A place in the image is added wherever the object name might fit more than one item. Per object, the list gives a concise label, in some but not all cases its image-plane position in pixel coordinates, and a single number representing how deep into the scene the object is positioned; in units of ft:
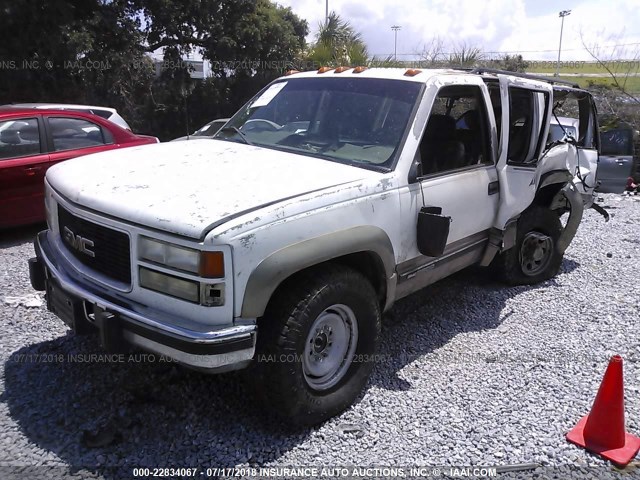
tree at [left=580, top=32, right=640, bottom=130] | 44.14
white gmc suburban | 8.48
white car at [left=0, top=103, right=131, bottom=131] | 27.53
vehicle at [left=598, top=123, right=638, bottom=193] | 31.14
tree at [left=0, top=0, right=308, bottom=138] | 46.75
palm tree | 47.11
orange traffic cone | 9.91
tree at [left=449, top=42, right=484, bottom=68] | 52.64
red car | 20.08
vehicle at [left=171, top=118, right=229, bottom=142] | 30.04
